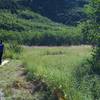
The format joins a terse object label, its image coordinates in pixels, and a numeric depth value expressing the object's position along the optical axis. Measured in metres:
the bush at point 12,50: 31.52
